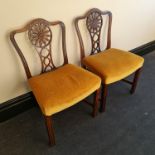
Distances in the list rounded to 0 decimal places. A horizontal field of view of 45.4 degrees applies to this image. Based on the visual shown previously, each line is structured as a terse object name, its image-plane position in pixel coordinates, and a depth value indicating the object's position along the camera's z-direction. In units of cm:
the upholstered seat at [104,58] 161
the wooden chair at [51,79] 130
